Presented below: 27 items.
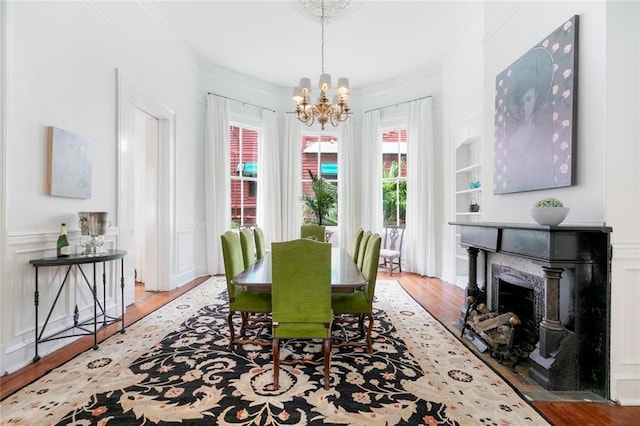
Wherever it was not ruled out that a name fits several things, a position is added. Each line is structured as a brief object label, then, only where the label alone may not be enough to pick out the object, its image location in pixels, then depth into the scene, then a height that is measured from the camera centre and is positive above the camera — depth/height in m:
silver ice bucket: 2.82 -0.08
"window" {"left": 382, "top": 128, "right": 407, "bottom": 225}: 6.37 +0.78
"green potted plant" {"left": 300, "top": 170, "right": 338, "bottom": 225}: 6.32 +0.30
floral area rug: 1.80 -1.15
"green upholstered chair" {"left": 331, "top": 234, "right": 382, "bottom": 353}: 2.60 -0.73
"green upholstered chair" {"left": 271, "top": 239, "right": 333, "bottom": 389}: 2.04 -0.52
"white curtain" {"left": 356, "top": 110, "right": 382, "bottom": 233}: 6.31 +0.80
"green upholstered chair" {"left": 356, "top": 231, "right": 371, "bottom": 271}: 3.17 -0.35
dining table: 2.21 -0.48
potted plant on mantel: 2.05 +0.02
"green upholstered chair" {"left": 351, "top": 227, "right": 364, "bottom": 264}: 3.72 -0.35
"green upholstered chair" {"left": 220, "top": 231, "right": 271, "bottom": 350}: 2.58 -0.71
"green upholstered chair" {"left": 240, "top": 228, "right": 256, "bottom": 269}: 3.27 -0.35
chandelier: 3.69 +1.37
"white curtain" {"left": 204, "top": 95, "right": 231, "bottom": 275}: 5.72 +0.69
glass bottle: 2.65 -0.26
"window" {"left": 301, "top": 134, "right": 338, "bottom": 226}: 6.77 +1.17
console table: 2.43 -0.67
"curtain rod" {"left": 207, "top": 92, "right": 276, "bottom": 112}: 5.79 +2.15
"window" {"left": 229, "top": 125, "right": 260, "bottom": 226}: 6.27 +0.80
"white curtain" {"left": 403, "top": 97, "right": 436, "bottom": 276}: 5.71 +0.49
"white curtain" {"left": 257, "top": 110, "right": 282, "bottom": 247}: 6.32 +0.69
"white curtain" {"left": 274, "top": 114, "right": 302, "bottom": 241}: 6.46 +0.67
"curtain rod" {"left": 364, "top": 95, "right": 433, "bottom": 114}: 5.78 +2.14
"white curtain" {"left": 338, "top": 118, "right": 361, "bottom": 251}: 6.46 +0.47
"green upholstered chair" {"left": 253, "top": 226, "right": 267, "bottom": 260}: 3.96 -0.36
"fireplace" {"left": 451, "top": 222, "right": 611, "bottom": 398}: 1.99 -0.60
